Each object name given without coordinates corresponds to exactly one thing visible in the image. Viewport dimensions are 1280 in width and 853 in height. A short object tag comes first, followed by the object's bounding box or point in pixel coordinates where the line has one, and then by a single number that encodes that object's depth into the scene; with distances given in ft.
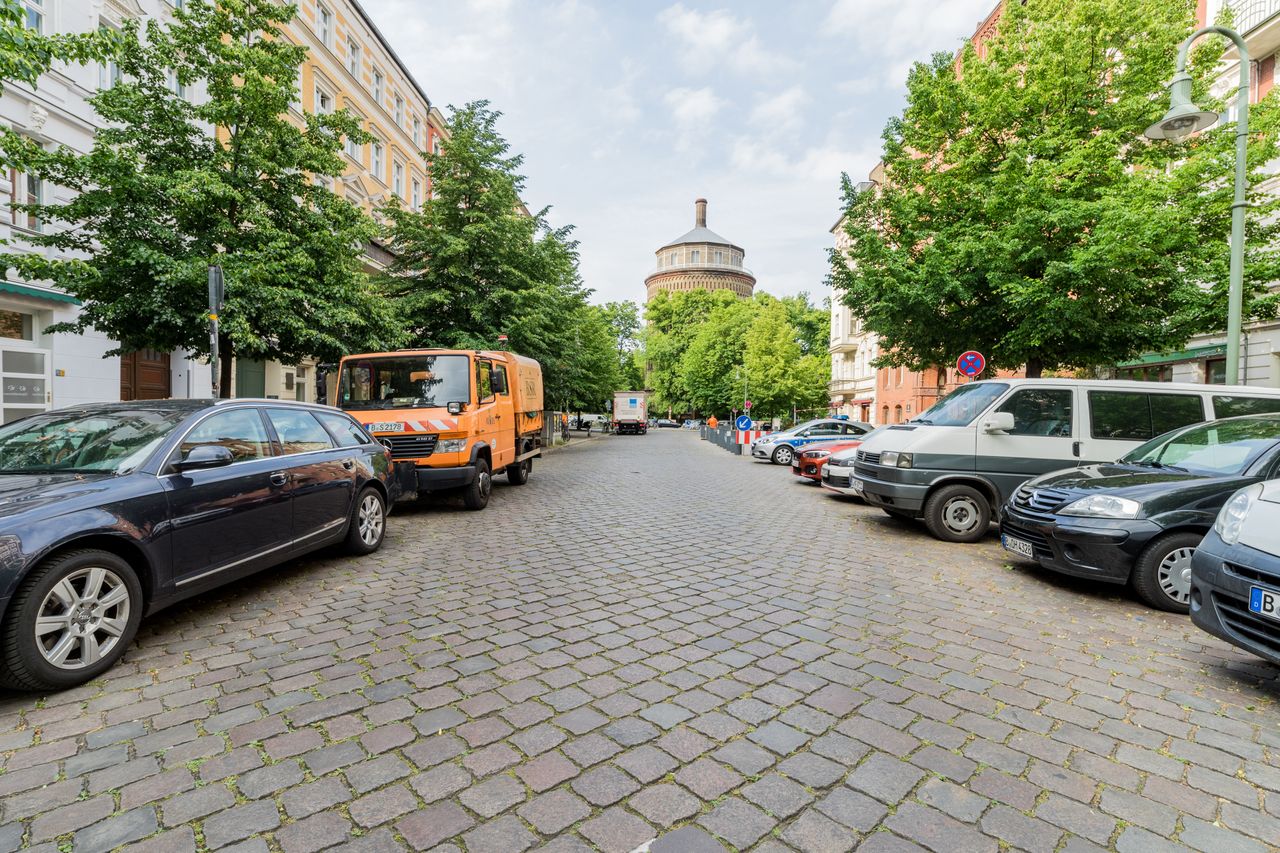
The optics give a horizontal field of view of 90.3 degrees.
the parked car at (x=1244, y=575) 10.84
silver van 24.45
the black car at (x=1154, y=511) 16.55
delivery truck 178.70
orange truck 29.71
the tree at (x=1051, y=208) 36.42
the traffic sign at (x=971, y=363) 41.57
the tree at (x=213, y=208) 29.71
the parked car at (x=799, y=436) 60.11
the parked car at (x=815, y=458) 47.16
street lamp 26.86
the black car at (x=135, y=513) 10.67
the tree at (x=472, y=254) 57.88
